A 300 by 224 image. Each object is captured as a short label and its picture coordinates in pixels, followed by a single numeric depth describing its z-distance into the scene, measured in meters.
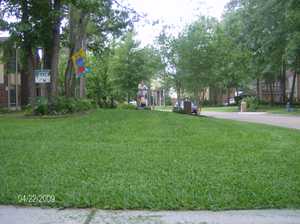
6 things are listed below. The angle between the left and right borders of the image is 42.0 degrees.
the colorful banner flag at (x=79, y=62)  18.78
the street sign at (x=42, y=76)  16.11
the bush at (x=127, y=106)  29.22
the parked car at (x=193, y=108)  28.82
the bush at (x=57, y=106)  16.64
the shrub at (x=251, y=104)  39.15
